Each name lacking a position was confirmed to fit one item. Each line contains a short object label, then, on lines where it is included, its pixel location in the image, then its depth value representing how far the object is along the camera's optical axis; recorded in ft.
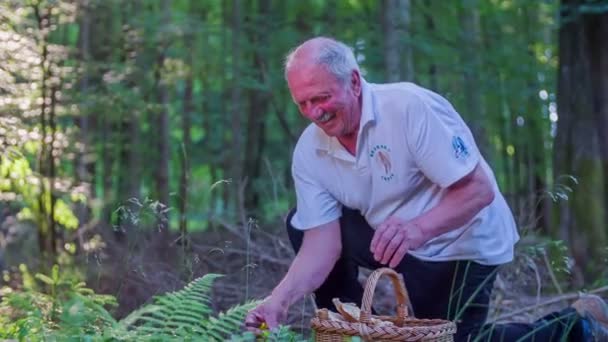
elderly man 13.58
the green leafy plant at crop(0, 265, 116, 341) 9.43
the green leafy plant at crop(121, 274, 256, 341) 10.46
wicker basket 11.07
